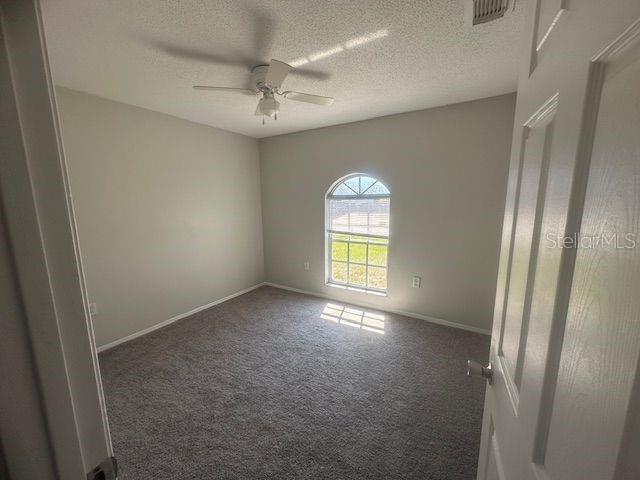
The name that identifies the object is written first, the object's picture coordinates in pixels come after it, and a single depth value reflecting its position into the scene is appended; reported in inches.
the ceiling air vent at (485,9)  46.0
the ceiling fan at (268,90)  68.3
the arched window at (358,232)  132.5
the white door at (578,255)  11.6
